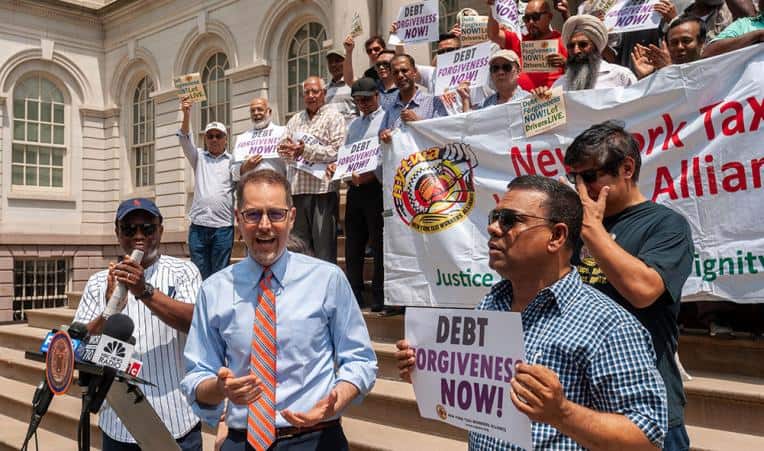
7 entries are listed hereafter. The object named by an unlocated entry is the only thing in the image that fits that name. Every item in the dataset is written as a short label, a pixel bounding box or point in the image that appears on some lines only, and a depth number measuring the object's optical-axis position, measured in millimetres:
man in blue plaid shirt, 1561
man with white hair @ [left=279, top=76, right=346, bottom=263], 6766
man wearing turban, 4965
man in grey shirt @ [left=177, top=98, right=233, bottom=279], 7438
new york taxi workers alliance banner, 4039
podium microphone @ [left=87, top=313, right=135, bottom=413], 2217
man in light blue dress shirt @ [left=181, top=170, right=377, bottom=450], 2219
